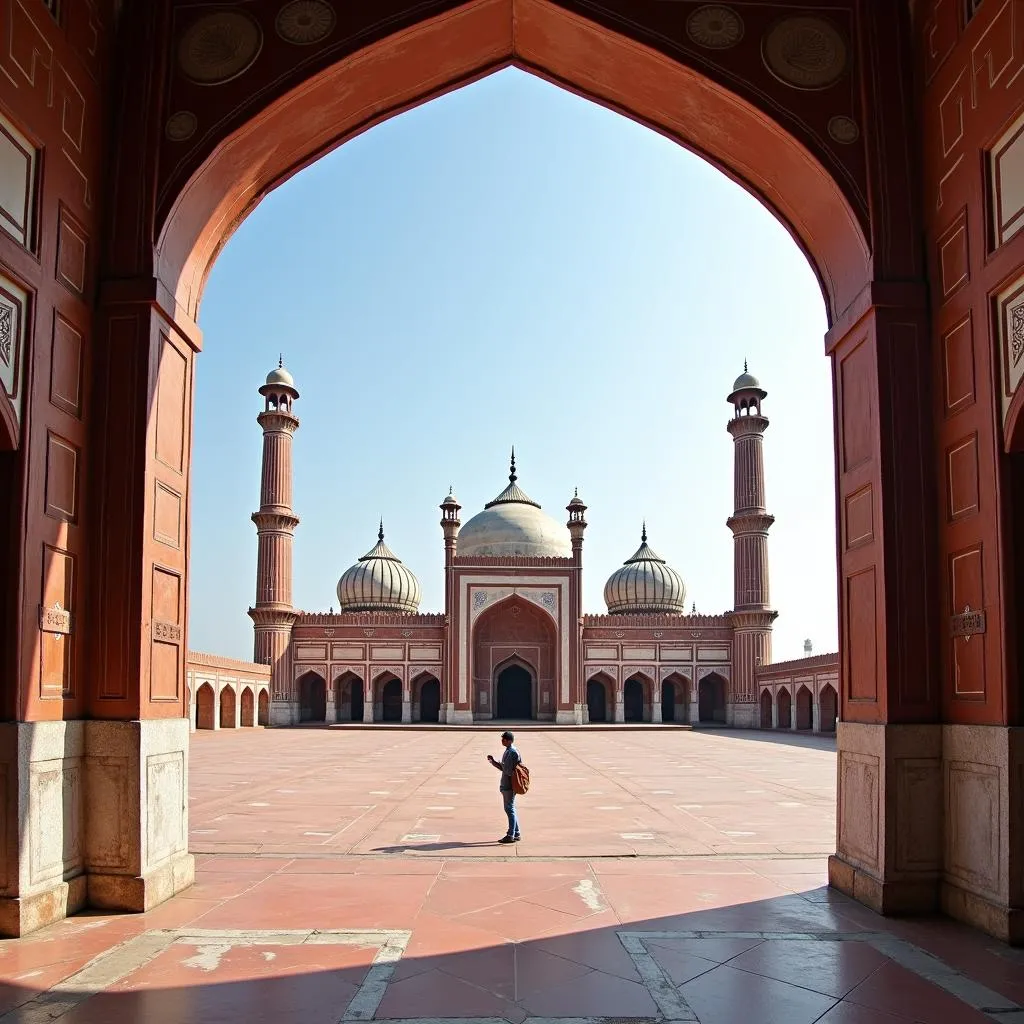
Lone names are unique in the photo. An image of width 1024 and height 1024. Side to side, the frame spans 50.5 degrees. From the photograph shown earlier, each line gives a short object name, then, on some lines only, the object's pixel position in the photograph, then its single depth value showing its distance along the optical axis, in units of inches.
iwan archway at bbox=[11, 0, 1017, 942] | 211.6
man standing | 296.2
